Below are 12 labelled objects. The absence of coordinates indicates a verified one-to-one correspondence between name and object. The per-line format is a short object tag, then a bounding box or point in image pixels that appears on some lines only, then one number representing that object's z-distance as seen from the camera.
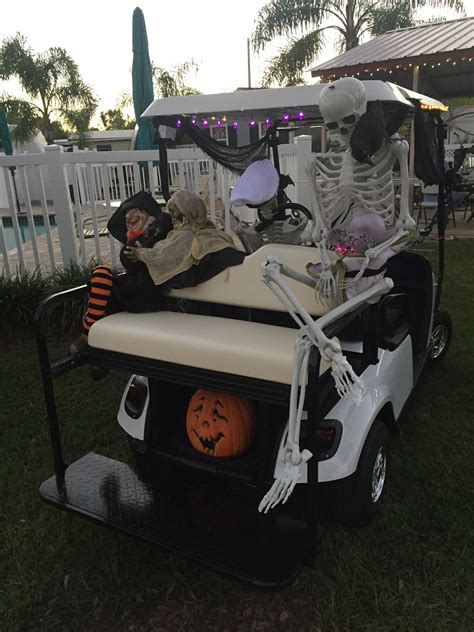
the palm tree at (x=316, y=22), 16.89
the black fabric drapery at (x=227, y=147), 3.38
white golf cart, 2.00
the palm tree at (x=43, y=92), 19.16
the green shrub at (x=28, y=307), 4.97
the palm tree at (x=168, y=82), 24.28
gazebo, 10.40
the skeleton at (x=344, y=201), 1.97
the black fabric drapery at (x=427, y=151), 2.94
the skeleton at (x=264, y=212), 3.28
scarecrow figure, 2.76
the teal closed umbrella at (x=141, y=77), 7.32
